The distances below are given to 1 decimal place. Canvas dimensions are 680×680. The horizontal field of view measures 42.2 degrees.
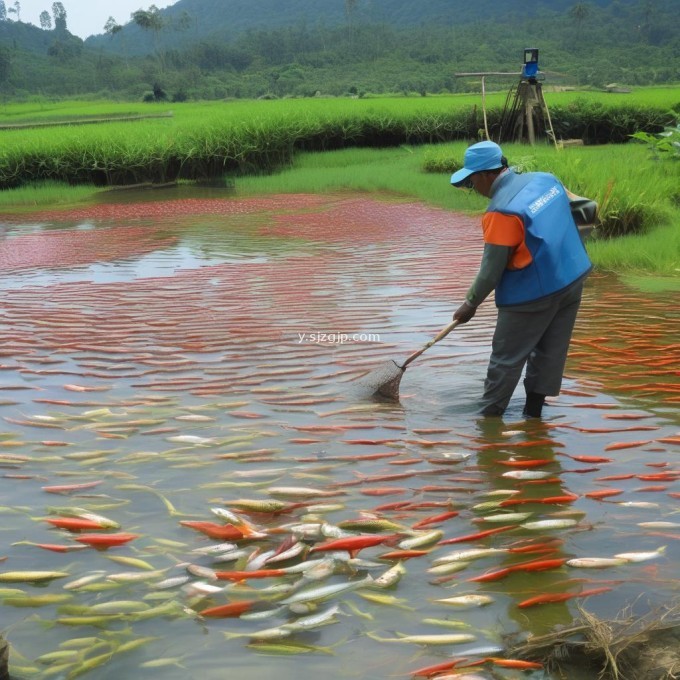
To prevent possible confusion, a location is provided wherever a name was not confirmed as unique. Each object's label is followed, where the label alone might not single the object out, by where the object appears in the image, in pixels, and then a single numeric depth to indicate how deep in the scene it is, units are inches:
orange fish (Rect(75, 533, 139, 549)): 124.2
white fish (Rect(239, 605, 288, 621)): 105.0
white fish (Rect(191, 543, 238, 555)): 120.0
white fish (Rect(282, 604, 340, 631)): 103.0
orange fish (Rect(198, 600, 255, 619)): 105.8
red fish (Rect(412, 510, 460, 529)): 126.9
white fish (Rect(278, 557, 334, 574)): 113.7
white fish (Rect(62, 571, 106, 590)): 113.6
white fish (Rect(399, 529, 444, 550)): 120.6
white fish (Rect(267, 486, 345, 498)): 138.0
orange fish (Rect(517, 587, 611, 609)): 106.6
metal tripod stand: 692.1
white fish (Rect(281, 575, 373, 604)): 107.9
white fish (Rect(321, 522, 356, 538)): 121.8
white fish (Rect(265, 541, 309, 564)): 116.3
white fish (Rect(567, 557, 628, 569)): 114.3
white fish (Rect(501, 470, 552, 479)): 144.9
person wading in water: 149.2
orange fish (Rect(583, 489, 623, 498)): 135.9
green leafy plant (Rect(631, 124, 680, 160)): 438.6
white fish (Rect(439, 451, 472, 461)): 153.3
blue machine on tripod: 647.8
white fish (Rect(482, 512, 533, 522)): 128.9
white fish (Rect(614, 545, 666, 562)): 115.3
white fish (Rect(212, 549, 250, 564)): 118.4
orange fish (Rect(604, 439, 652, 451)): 155.1
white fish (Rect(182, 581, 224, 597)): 110.5
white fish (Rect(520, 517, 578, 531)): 125.6
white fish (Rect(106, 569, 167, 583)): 114.4
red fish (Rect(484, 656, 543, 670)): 94.0
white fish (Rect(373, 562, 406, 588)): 111.6
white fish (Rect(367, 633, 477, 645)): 100.0
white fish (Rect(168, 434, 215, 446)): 161.6
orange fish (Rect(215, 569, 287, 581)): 112.7
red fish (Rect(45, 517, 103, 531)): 128.5
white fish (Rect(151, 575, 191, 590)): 112.6
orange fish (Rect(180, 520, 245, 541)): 124.2
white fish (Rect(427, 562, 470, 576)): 114.3
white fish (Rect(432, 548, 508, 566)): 116.7
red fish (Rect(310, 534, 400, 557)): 118.2
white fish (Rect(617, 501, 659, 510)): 131.3
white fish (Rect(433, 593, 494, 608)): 107.2
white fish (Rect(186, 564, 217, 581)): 114.0
